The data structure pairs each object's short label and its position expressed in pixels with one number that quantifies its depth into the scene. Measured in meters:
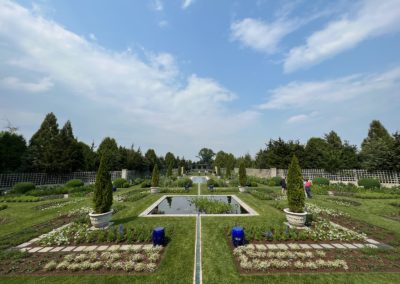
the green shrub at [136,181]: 27.38
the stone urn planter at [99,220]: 8.58
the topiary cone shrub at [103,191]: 8.83
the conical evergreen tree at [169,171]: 31.59
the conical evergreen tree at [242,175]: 18.70
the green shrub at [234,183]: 24.49
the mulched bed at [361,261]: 5.21
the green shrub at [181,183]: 24.37
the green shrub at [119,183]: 23.38
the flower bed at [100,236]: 7.23
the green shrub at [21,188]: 18.33
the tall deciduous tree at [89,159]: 30.00
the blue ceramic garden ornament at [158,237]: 6.71
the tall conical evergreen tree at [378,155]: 21.36
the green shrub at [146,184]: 23.35
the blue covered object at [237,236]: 6.60
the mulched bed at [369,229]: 7.39
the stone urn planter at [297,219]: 8.40
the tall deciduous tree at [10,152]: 25.02
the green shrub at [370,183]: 19.69
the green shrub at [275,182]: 24.78
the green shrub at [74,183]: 21.02
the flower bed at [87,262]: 5.30
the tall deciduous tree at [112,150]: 30.30
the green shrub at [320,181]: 22.42
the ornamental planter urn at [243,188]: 19.00
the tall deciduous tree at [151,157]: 39.44
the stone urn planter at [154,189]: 18.90
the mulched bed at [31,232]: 7.36
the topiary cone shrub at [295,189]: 8.61
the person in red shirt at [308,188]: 15.99
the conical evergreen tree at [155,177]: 18.78
